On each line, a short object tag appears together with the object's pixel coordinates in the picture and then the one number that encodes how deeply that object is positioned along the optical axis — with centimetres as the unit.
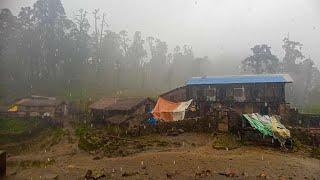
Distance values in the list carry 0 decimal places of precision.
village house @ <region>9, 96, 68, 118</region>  4841
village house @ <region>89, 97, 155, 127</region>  4097
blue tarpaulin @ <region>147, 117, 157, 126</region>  3662
